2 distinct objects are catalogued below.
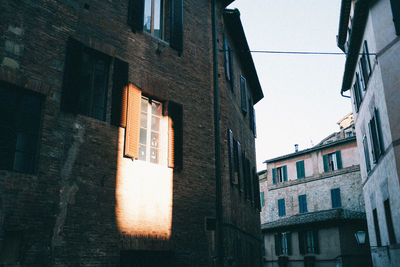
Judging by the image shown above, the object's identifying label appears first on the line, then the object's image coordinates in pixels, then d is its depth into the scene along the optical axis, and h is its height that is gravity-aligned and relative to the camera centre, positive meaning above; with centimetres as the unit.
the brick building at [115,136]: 660 +237
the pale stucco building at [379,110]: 1124 +453
